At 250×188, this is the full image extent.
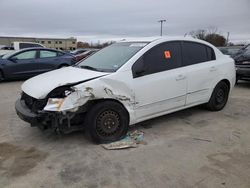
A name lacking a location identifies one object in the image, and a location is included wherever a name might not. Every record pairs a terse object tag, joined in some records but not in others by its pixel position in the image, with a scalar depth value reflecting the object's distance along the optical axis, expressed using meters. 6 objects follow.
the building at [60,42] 57.22
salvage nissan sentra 2.67
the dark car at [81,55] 12.65
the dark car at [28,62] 7.42
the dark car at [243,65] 6.30
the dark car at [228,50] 9.95
